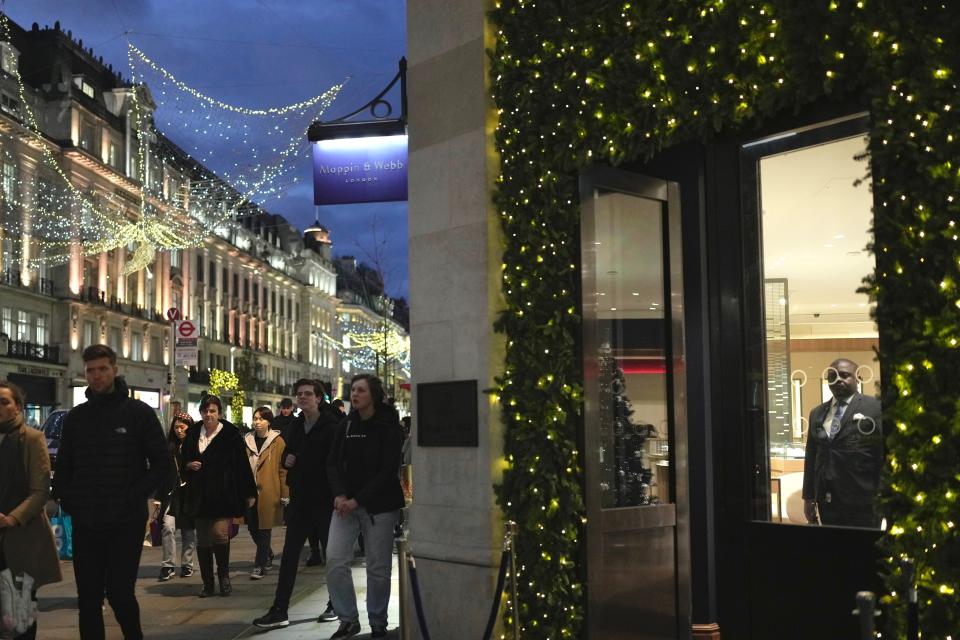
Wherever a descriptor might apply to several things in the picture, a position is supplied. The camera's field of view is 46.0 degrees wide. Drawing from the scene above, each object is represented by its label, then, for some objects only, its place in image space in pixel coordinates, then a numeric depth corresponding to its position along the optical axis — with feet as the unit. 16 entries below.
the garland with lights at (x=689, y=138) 16.56
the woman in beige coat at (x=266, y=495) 42.19
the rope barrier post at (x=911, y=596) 15.03
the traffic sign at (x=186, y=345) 86.58
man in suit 19.62
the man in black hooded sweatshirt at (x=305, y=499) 31.01
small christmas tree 25.40
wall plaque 26.37
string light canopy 158.51
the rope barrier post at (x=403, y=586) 20.17
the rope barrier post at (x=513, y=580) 22.40
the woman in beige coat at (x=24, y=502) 24.49
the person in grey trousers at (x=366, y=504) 29.12
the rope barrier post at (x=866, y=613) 14.11
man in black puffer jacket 24.21
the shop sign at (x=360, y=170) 35.12
